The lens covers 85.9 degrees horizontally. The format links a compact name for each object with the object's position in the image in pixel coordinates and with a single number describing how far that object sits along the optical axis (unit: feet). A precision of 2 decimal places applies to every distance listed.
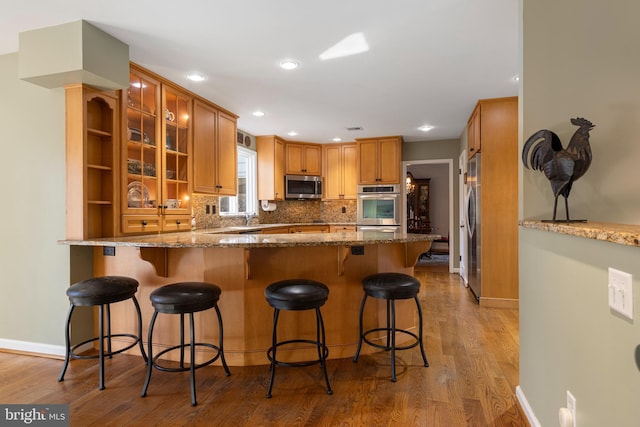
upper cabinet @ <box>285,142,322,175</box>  20.57
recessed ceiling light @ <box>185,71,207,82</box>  10.45
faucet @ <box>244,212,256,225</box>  18.41
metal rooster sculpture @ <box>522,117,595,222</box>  4.97
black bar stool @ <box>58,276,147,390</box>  7.22
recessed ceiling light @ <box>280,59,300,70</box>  9.52
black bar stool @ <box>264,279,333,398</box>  6.88
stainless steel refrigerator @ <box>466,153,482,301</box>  13.32
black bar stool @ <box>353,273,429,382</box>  7.59
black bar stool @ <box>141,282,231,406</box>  6.77
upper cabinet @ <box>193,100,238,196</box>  12.50
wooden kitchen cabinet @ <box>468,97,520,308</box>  12.59
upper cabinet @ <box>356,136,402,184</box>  19.16
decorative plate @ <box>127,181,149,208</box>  9.88
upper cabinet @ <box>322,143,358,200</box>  21.01
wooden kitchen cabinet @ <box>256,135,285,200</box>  19.21
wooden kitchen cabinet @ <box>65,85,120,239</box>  8.43
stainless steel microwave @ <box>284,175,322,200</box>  20.26
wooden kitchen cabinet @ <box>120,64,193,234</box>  9.77
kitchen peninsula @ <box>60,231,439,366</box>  8.30
